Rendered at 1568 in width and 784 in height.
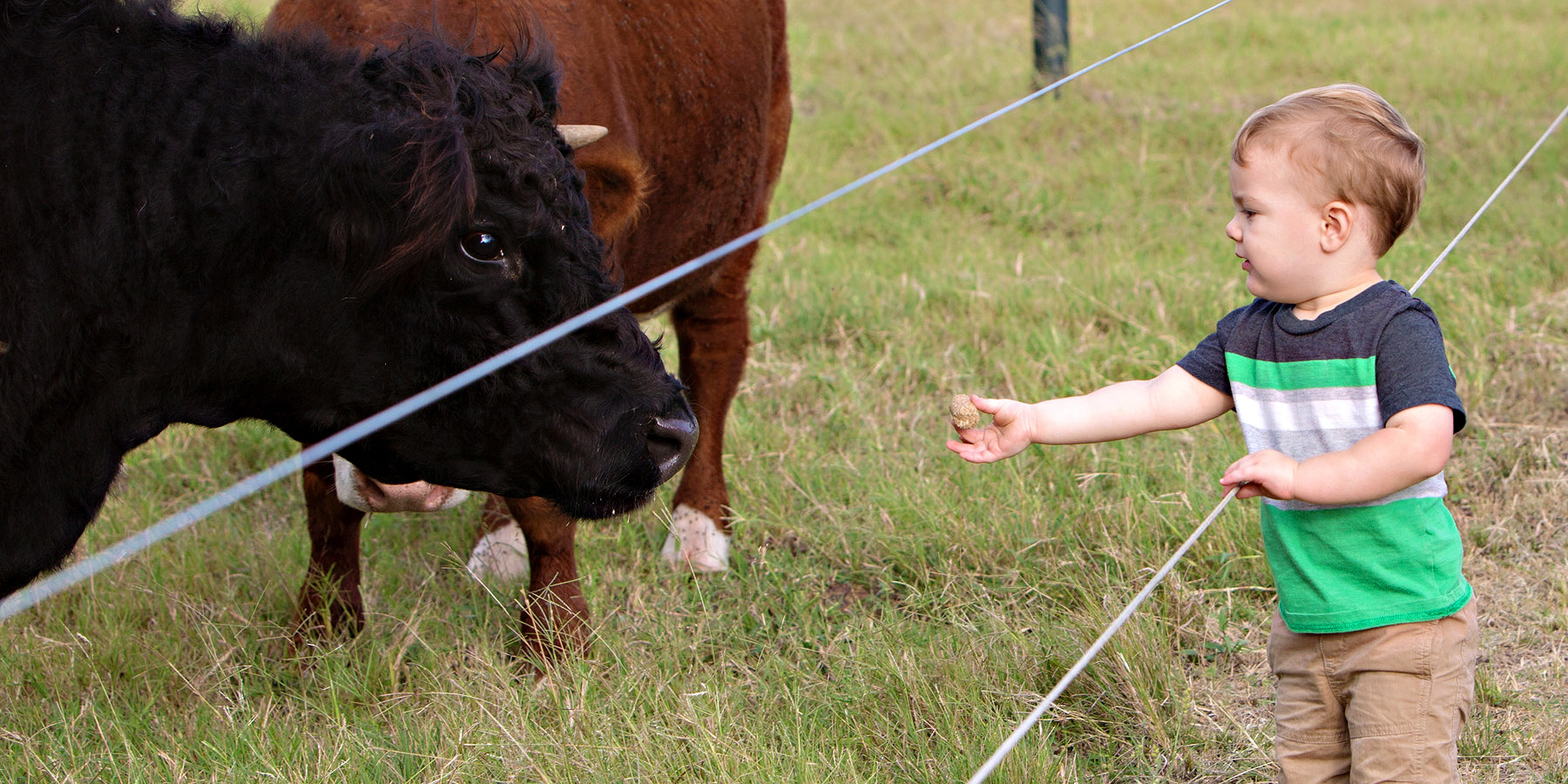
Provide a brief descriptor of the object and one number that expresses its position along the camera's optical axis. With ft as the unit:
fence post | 25.45
